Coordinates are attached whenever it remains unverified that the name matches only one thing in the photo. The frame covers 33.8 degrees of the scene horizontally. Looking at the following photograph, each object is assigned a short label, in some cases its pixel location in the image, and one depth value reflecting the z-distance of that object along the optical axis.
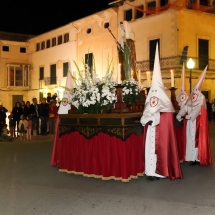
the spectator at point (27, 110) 14.67
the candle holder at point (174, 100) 8.72
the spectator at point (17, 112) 14.70
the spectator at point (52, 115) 14.53
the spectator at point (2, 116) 14.28
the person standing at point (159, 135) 6.45
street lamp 16.87
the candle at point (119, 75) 6.64
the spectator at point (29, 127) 13.82
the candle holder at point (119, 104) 6.54
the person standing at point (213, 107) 22.16
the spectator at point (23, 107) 14.73
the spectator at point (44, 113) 14.60
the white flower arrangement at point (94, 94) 6.77
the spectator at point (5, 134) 13.40
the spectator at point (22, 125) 13.73
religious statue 8.14
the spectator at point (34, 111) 14.60
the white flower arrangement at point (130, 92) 7.06
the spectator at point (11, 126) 15.14
